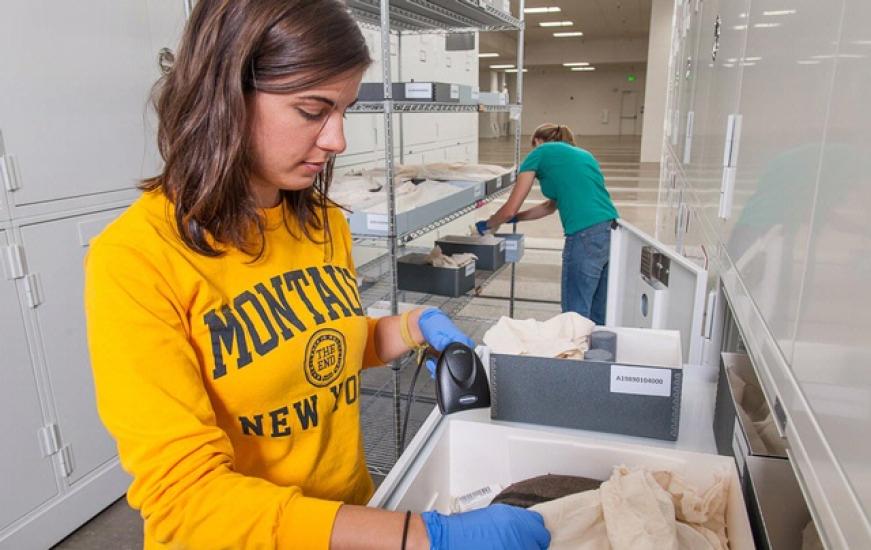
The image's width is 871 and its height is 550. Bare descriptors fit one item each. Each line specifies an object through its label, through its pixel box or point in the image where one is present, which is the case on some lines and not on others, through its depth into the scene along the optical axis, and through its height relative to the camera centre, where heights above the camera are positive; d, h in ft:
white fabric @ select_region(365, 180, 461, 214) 8.39 -1.11
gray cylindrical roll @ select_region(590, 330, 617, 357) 4.82 -1.79
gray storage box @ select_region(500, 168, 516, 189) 12.20 -1.22
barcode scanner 3.47 -1.53
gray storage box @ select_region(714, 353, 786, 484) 3.15 -1.74
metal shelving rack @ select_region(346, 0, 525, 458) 7.72 +1.87
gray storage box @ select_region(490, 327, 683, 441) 3.84 -1.82
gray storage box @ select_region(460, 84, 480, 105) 9.42 +0.42
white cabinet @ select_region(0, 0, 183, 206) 6.62 +0.42
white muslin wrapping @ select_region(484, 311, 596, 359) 4.58 -1.70
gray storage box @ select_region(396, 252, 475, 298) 10.36 -2.76
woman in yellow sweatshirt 2.57 -0.96
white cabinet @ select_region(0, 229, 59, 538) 6.67 -3.34
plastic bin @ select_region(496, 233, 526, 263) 13.15 -2.81
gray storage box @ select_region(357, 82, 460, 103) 7.78 +0.40
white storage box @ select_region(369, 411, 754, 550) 3.47 -2.14
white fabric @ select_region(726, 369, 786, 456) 3.12 -1.70
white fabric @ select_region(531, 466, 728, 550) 2.80 -2.00
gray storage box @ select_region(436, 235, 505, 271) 12.20 -2.65
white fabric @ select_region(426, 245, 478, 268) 10.61 -2.51
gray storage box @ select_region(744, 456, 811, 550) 2.77 -1.80
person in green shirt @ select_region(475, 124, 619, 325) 12.01 -1.85
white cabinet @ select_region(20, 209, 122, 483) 7.04 -2.40
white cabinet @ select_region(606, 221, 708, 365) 4.75 -1.68
